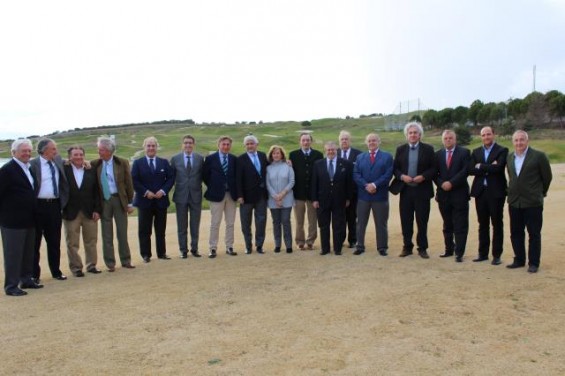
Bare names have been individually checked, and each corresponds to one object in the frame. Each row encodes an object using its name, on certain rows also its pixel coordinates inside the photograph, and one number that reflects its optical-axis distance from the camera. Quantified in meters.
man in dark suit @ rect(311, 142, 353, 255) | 8.63
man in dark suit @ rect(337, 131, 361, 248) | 9.23
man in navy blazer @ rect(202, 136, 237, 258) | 8.84
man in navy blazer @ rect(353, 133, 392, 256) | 8.42
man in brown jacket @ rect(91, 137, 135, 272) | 8.09
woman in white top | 8.93
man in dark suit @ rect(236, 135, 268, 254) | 8.87
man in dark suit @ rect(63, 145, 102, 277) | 7.85
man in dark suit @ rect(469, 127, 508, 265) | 7.50
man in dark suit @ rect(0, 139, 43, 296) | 6.93
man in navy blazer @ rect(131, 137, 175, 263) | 8.57
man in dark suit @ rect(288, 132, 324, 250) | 9.12
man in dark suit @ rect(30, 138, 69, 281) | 7.39
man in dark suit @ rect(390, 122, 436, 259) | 8.10
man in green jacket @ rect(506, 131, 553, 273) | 7.04
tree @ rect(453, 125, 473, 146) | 37.78
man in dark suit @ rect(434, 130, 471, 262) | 7.82
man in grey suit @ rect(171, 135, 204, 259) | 8.86
